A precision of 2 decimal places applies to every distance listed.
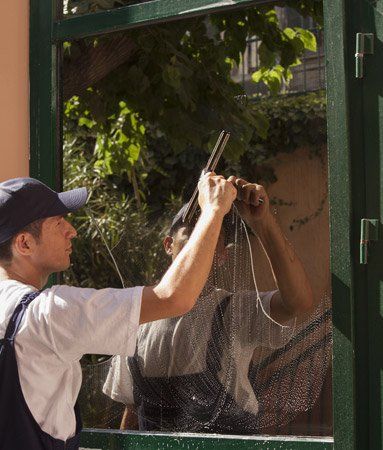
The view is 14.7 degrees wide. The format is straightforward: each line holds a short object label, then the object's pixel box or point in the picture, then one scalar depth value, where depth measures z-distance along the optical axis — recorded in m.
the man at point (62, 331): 3.65
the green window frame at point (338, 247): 4.27
